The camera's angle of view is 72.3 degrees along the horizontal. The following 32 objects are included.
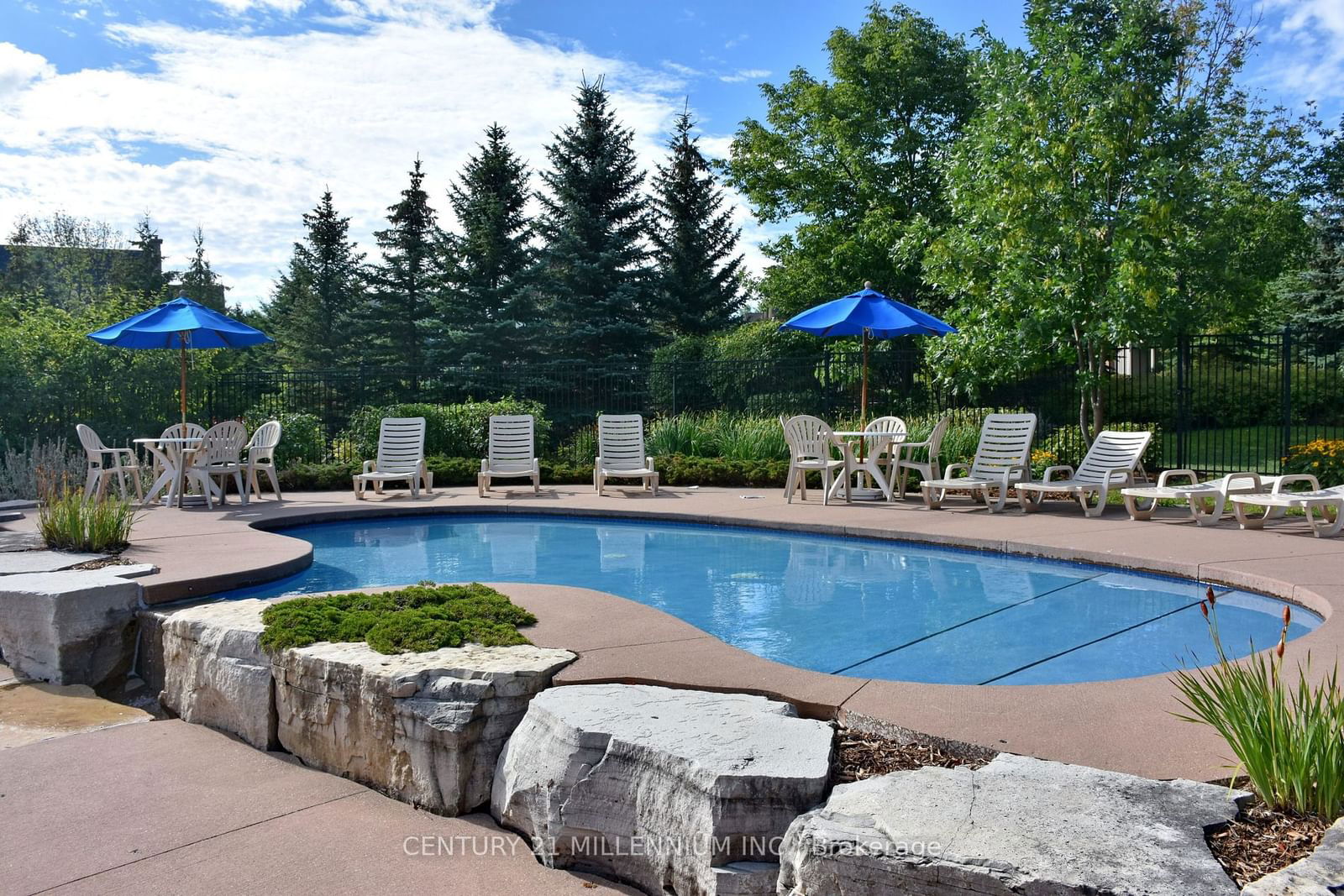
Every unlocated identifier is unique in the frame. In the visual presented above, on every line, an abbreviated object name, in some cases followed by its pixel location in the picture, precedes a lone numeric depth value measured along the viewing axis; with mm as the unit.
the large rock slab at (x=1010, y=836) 1881
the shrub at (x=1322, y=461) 9531
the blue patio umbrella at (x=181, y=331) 9977
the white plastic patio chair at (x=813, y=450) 10227
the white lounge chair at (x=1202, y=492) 7879
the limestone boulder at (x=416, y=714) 3092
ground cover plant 3674
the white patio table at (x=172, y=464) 9898
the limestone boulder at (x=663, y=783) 2389
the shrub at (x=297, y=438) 12852
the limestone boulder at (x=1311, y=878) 1778
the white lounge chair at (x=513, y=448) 11703
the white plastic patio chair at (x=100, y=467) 9703
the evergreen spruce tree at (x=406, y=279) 27734
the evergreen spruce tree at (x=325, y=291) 29547
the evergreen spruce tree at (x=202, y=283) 35781
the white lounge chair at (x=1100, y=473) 8883
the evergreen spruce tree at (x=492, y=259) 24328
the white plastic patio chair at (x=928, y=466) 9938
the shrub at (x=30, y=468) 10211
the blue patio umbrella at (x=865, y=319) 10156
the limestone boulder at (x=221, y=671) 3730
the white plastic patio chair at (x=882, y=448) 10086
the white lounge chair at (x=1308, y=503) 7301
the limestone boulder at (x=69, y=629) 4531
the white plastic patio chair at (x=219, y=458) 9852
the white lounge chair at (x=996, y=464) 9336
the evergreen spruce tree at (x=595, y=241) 23406
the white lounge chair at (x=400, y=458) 11153
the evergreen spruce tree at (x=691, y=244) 25141
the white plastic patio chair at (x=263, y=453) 10570
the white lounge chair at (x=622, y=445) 11844
